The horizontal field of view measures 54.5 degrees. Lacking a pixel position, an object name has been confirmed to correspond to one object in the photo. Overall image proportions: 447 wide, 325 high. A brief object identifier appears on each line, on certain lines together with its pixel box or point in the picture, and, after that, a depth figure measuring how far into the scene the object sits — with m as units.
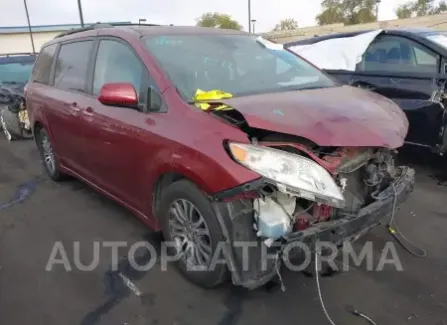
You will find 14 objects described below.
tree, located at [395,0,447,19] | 45.22
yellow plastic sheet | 2.80
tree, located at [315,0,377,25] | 47.67
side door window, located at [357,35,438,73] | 4.84
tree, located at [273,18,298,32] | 57.63
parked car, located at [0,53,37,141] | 8.37
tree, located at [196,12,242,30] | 59.59
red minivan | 2.51
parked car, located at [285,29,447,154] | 4.61
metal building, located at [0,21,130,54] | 44.34
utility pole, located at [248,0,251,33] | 28.09
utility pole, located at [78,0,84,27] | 17.24
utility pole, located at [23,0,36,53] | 33.89
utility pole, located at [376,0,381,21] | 46.71
